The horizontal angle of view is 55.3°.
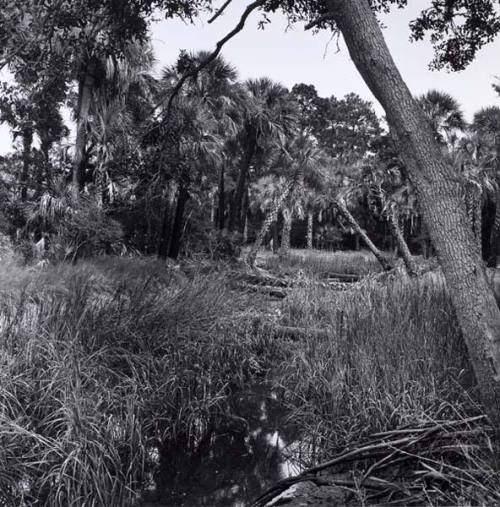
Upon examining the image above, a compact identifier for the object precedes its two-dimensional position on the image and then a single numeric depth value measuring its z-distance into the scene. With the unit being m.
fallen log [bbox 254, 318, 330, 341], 7.43
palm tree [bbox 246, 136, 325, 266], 24.02
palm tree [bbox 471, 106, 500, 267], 26.56
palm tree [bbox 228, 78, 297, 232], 25.77
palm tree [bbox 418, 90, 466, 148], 26.58
